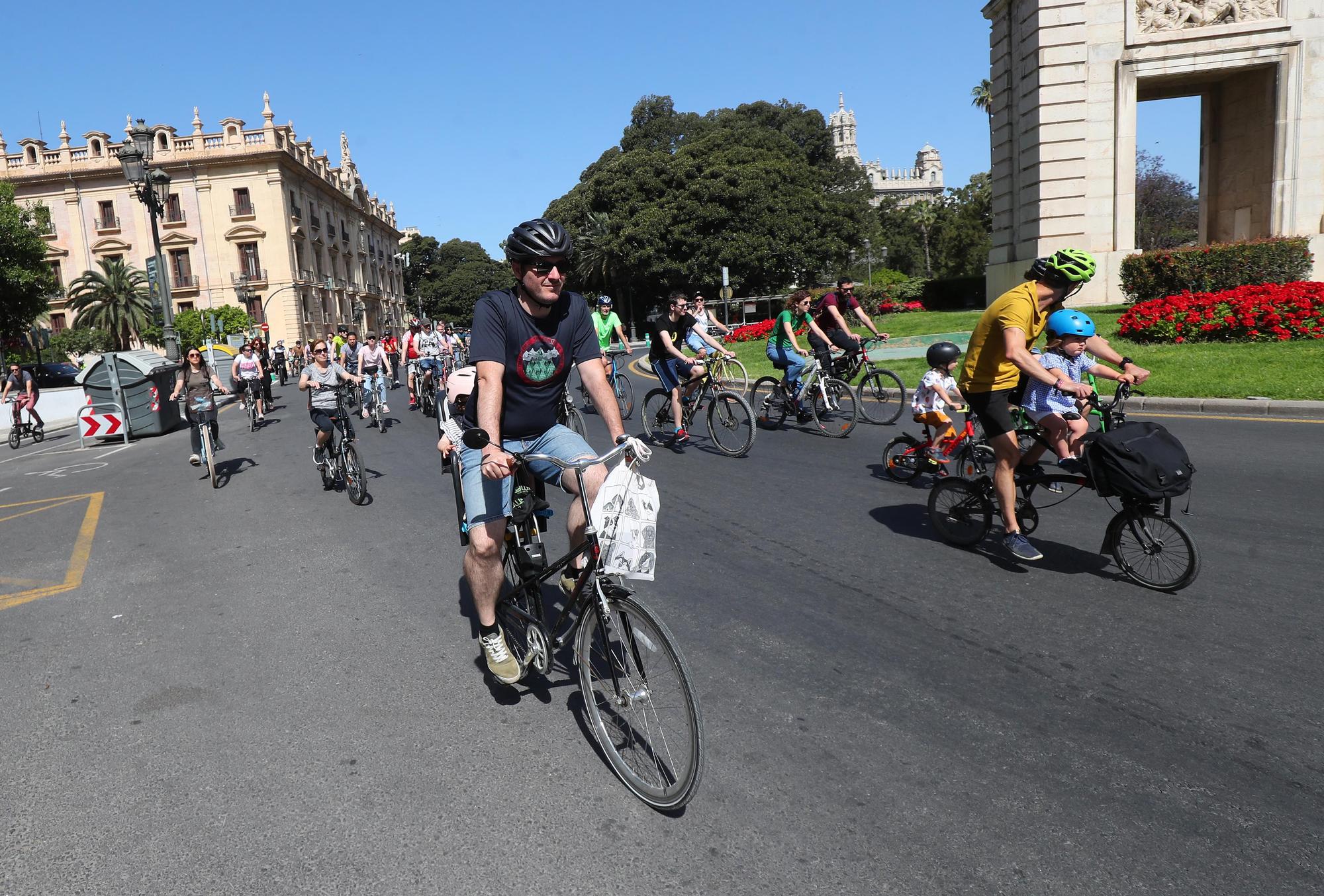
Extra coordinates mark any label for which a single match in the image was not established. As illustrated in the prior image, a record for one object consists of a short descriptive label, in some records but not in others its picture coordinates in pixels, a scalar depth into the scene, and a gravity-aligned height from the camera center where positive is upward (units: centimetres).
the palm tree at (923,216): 8905 +841
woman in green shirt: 1087 -39
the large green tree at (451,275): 10612 +636
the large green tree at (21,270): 3900 +373
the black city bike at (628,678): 287 -126
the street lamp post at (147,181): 1848 +356
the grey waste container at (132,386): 1781 -80
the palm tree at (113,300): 5778 +313
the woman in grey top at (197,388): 1094 -58
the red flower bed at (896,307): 3425 -26
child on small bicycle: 771 -85
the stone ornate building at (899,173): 17675 +2705
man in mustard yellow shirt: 505 -36
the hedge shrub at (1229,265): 1841 +31
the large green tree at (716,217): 4416 +479
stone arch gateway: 2184 +463
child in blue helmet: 523 -67
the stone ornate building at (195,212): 5978 +899
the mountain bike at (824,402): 1077 -120
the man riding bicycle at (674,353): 1052 -47
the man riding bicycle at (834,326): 1120 -27
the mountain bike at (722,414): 980 -118
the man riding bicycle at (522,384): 358 -26
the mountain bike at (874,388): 1112 -110
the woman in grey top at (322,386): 966 -56
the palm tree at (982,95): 6166 +1425
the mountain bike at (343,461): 874 -132
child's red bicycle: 675 -140
